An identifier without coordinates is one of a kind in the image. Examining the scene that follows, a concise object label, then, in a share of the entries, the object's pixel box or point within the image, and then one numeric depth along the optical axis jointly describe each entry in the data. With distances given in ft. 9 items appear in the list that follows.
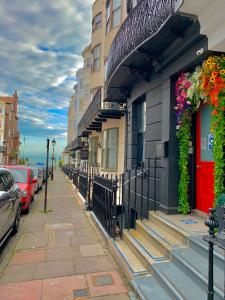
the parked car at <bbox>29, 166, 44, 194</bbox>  53.96
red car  30.41
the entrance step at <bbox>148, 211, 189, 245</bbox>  13.97
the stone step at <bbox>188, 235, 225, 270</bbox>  10.87
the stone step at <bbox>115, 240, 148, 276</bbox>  13.03
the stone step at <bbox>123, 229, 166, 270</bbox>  13.32
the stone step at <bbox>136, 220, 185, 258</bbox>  13.64
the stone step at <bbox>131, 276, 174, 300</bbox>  10.75
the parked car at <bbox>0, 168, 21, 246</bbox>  16.80
